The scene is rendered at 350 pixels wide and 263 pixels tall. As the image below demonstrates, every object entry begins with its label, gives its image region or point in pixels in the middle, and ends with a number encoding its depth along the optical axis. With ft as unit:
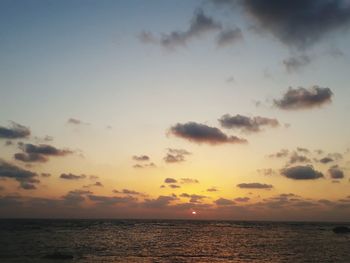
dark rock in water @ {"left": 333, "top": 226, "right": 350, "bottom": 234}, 496.64
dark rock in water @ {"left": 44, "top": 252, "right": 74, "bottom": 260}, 177.78
